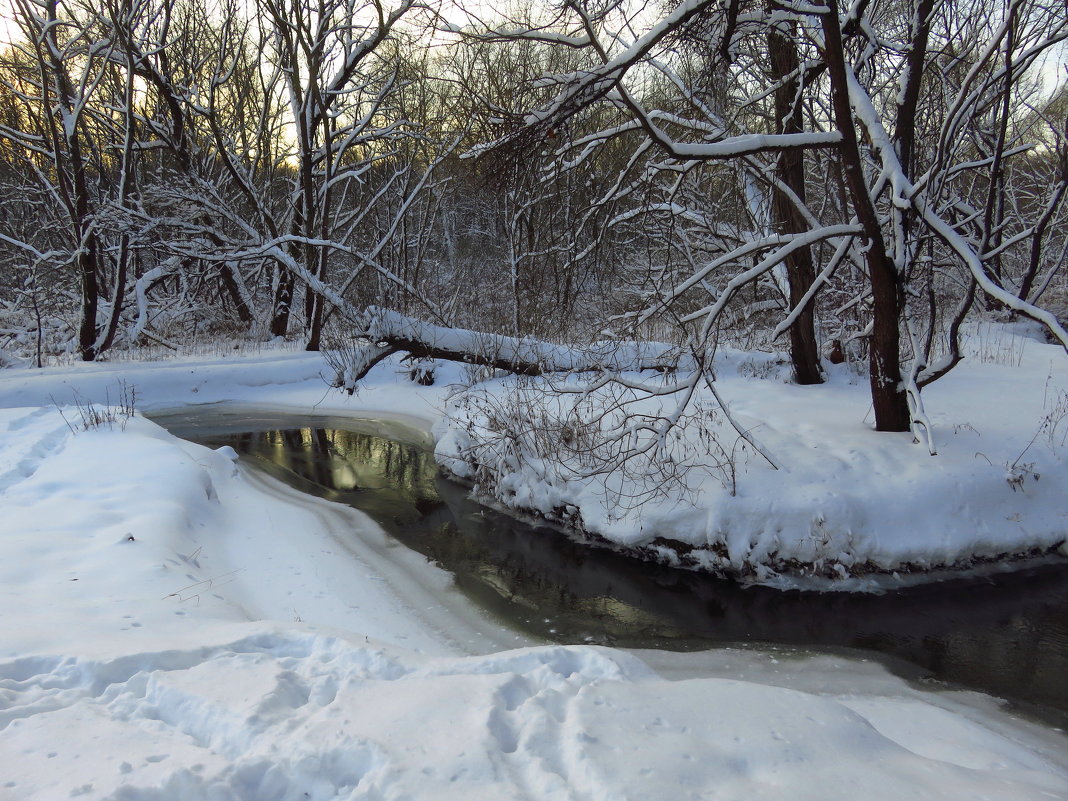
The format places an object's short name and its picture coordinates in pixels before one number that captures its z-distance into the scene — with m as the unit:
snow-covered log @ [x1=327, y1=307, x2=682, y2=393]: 9.27
